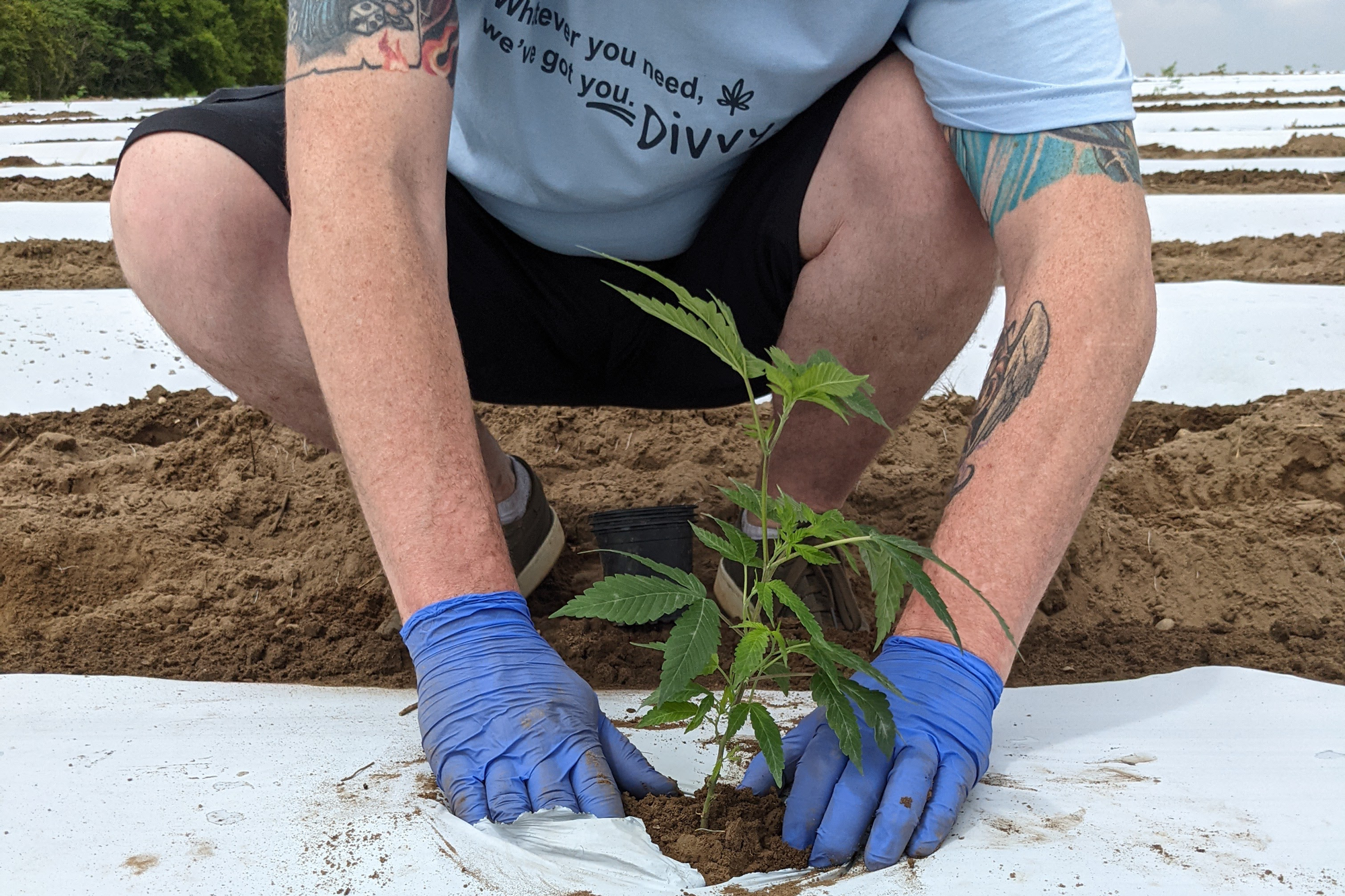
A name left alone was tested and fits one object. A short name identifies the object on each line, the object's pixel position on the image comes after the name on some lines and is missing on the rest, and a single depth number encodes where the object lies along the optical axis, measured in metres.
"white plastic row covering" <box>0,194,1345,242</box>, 4.57
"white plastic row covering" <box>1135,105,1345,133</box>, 8.59
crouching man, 1.14
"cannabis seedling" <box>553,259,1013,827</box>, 0.88
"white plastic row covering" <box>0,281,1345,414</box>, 2.92
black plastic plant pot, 1.88
